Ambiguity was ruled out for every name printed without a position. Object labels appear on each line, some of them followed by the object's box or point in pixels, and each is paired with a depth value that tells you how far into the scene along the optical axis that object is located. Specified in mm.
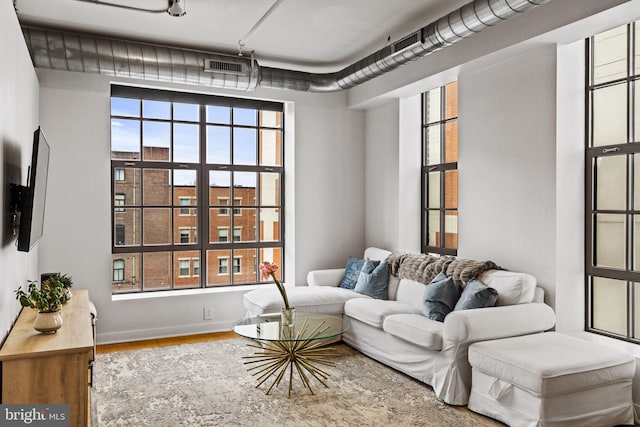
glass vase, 3910
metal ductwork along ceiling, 3840
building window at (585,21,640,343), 3605
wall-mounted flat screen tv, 2996
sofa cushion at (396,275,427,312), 4805
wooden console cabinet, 2457
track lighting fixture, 3770
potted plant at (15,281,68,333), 2783
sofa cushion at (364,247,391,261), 5726
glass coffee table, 3771
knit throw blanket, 4281
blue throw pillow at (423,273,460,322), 4117
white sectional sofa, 3570
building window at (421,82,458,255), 5348
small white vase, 2779
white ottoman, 2990
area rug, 3322
